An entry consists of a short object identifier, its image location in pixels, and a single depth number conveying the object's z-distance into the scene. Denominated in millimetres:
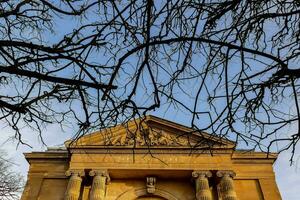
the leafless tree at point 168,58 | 4008
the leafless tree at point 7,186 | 19359
